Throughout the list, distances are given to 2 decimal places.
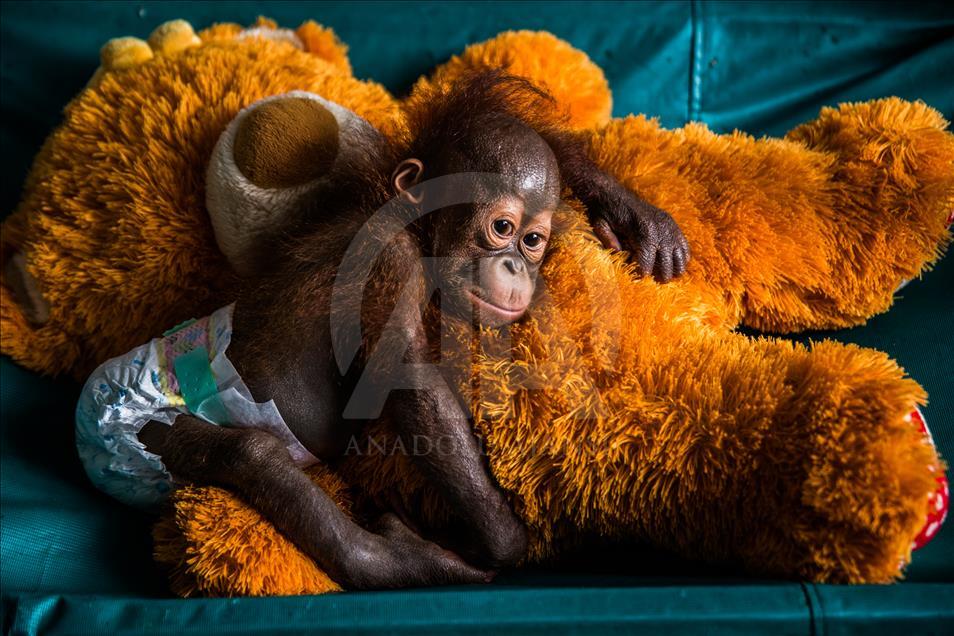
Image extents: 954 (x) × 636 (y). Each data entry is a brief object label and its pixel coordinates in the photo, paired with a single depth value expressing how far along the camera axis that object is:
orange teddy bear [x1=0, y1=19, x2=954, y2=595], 0.82
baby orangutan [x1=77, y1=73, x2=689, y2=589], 0.91
